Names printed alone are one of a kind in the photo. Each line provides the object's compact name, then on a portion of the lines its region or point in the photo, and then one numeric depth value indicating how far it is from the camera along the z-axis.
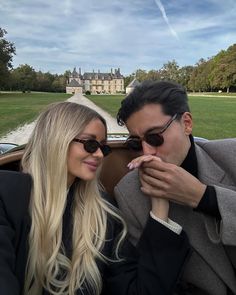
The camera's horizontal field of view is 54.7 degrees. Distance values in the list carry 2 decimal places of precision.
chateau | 87.47
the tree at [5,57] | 44.29
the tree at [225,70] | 51.38
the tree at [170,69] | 75.50
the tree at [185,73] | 72.46
